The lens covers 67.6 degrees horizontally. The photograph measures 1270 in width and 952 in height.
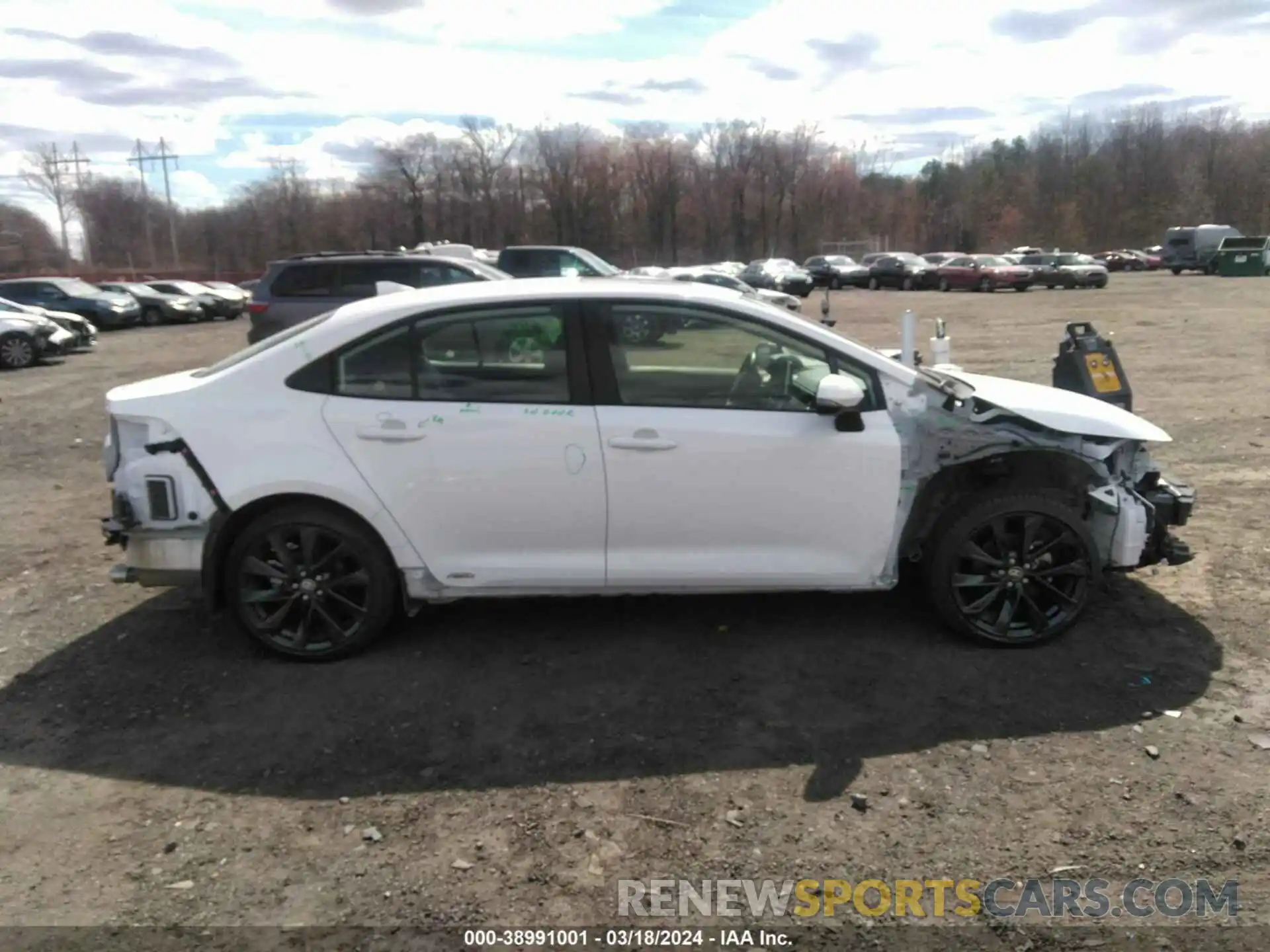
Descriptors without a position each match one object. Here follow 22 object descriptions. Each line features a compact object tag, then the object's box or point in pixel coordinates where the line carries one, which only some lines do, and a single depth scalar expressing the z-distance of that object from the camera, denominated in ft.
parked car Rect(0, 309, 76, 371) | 62.75
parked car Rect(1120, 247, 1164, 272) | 191.93
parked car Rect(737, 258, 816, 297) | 132.77
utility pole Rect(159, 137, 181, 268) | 279.08
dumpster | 141.90
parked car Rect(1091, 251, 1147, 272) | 193.16
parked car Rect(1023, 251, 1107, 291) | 128.16
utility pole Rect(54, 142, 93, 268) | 278.42
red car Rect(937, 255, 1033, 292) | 128.36
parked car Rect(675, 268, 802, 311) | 73.67
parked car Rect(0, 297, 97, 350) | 74.02
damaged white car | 13.70
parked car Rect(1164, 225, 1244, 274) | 162.92
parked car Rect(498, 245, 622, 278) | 64.49
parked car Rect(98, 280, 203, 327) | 114.01
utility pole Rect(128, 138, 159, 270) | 304.50
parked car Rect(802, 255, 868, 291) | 152.87
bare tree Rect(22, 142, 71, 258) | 277.85
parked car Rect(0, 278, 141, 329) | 89.69
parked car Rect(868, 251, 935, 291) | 141.38
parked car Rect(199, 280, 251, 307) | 131.23
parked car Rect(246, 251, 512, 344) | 42.01
